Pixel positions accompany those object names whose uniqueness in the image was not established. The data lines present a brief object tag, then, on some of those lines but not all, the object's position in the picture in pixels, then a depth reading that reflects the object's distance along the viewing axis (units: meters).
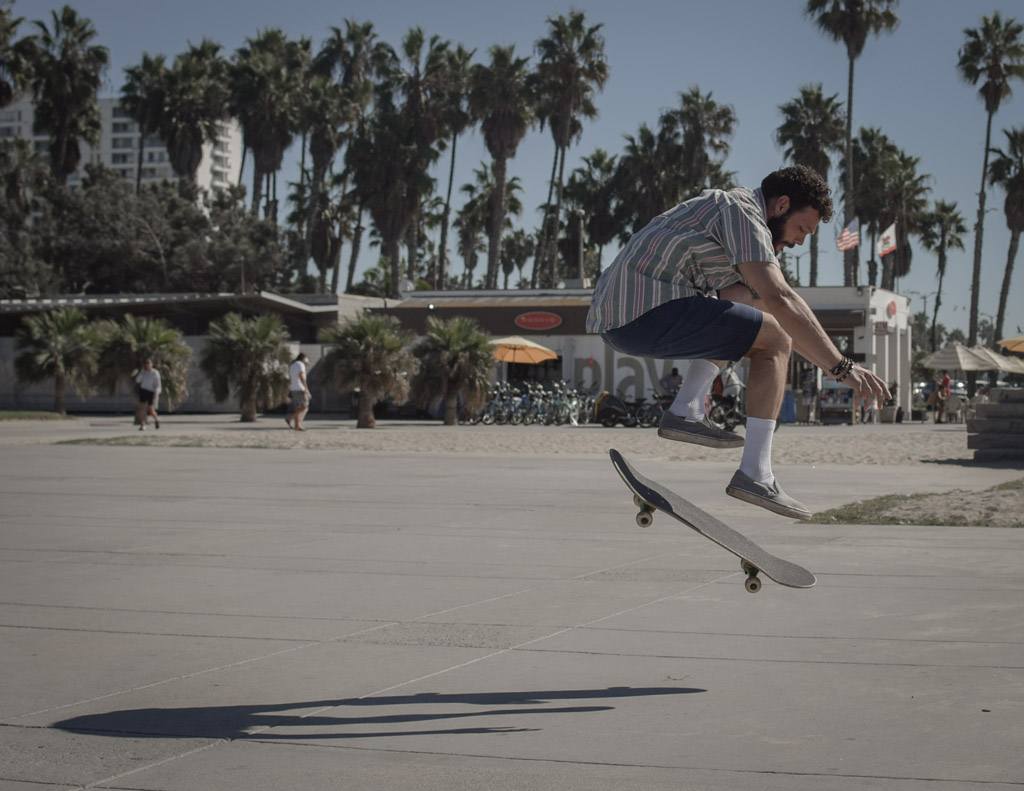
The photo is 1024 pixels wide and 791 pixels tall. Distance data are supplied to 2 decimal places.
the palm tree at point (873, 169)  54.66
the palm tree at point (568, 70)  50.19
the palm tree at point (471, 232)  68.00
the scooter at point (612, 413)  29.59
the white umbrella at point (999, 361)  38.12
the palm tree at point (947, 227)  72.69
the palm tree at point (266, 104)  60.72
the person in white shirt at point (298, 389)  25.06
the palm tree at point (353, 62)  61.00
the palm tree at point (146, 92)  62.28
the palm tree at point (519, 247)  99.75
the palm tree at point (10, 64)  44.29
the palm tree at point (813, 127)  52.06
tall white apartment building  167.75
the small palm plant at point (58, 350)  29.42
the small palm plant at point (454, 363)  28.09
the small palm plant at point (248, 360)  27.72
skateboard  4.29
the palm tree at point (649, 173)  55.75
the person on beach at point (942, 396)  35.38
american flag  37.12
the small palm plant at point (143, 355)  28.73
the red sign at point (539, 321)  36.34
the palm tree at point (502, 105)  50.50
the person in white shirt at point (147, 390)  25.27
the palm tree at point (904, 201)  56.97
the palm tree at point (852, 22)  42.72
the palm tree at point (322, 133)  59.16
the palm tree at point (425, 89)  54.28
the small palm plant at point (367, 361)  26.47
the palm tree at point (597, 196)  61.16
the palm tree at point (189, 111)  61.91
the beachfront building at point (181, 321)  35.28
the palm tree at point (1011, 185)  54.09
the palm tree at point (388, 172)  52.75
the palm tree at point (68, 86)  56.31
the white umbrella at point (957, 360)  35.81
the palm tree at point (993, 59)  49.12
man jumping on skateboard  4.11
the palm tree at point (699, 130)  53.94
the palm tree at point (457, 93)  54.31
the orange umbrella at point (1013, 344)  22.78
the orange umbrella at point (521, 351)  32.25
